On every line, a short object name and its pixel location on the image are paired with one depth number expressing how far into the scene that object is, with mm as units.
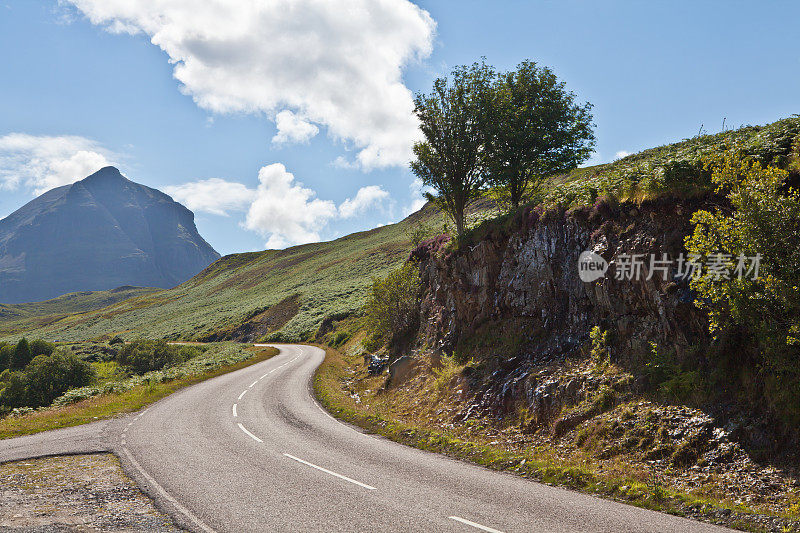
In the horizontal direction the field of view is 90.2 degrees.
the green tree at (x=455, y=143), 26625
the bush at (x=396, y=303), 32062
